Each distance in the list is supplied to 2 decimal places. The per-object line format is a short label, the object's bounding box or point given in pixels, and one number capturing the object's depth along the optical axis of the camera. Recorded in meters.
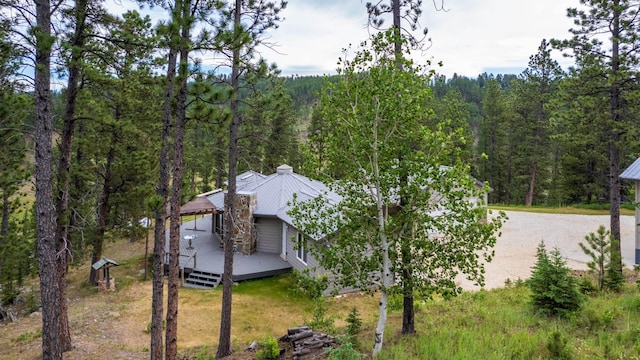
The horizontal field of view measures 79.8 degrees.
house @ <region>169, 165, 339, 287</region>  14.16
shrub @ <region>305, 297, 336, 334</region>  8.26
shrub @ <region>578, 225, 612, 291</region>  7.98
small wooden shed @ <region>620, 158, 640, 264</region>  12.82
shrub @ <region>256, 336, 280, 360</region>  7.04
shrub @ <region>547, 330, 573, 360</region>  5.30
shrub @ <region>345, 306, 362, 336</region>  7.59
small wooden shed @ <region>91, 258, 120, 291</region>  13.63
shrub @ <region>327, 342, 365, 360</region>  5.80
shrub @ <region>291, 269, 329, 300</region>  5.81
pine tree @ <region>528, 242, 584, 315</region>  7.09
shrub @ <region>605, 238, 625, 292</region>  8.92
